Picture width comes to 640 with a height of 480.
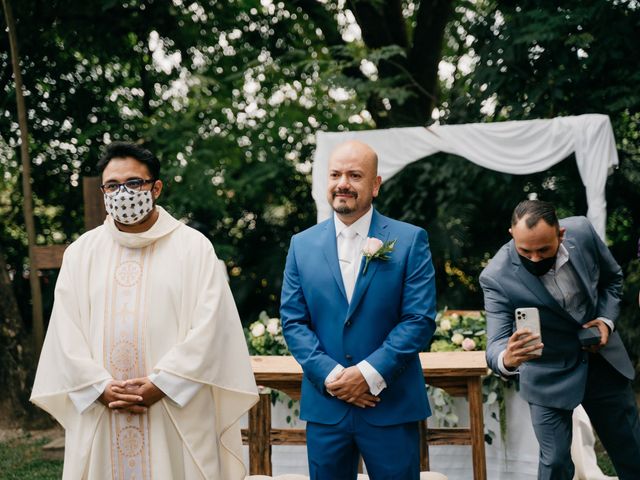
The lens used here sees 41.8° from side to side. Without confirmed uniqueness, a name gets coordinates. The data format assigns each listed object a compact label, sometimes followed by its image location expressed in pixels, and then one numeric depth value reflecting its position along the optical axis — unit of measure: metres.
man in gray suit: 3.88
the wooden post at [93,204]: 6.68
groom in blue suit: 3.51
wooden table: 4.83
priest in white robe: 3.52
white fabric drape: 8.49
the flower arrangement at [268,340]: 6.48
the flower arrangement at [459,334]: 6.26
